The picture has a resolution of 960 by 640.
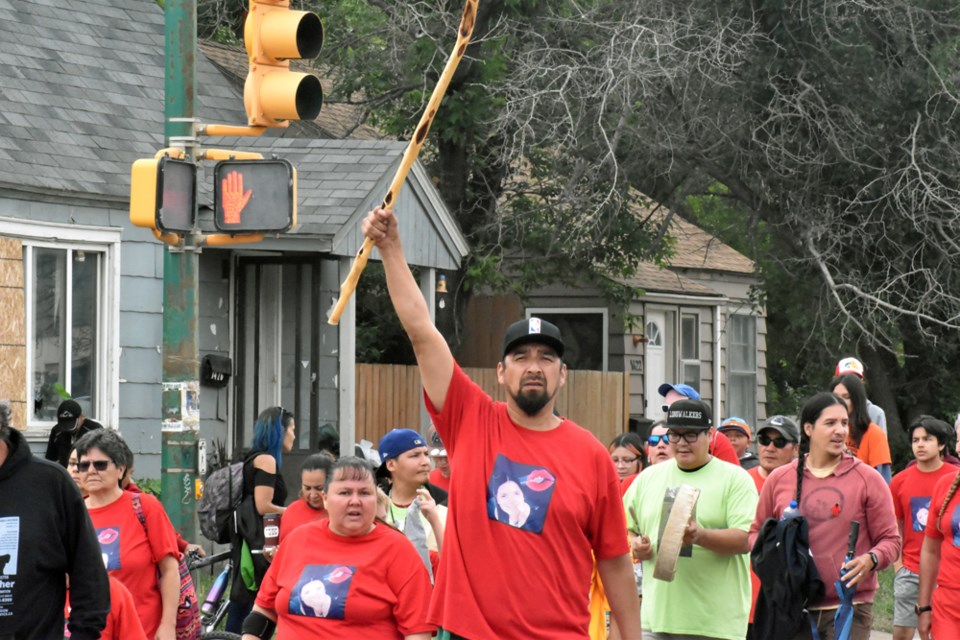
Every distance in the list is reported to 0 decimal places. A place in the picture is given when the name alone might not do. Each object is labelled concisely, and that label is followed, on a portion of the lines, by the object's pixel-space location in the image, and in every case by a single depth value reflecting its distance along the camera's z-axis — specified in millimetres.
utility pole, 18088
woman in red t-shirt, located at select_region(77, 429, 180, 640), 14690
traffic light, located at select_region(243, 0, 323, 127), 17404
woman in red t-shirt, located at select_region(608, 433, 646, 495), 19441
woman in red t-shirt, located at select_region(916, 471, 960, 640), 16167
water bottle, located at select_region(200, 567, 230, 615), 19718
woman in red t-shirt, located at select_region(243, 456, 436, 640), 12238
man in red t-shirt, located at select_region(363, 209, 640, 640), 9968
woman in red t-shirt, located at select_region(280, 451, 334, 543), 17346
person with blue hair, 19703
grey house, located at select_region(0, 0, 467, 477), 27357
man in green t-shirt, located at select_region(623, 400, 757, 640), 14617
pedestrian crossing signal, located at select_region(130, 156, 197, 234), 17753
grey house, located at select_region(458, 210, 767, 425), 44703
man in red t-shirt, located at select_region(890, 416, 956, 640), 20329
